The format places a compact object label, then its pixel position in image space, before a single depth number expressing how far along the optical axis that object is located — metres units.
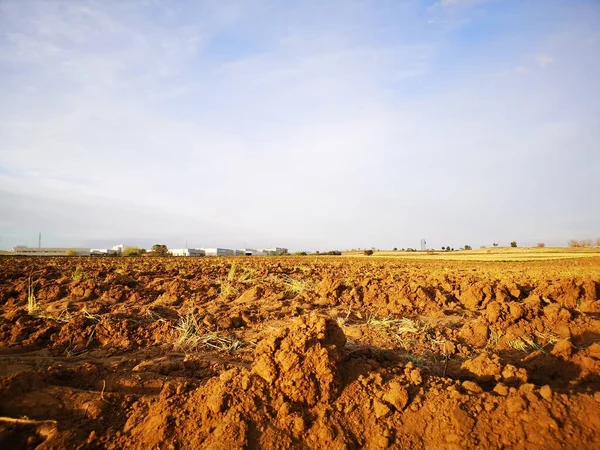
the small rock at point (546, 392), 2.64
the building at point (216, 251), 104.69
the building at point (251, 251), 110.62
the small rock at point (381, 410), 2.83
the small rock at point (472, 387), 2.97
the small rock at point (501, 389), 2.83
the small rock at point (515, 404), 2.60
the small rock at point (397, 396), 2.90
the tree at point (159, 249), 68.62
